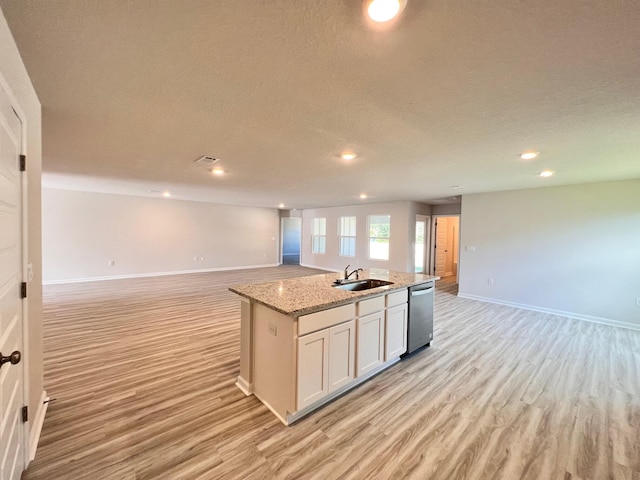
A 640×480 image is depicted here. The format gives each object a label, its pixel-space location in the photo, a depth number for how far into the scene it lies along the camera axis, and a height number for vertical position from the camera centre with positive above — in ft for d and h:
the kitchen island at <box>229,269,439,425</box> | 6.62 -3.01
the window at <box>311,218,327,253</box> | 33.17 -0.31
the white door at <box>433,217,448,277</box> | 27.73 -1.19
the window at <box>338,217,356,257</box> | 29.78 -0.17
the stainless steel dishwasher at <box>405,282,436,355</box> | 10.18 -3.21
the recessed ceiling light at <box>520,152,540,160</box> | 9.63 +3.02
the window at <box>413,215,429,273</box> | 26.77 -0.99
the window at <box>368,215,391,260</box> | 26.63 -0.15
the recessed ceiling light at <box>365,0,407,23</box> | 3.47 +3.02
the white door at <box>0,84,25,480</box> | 3.81 -1.04
